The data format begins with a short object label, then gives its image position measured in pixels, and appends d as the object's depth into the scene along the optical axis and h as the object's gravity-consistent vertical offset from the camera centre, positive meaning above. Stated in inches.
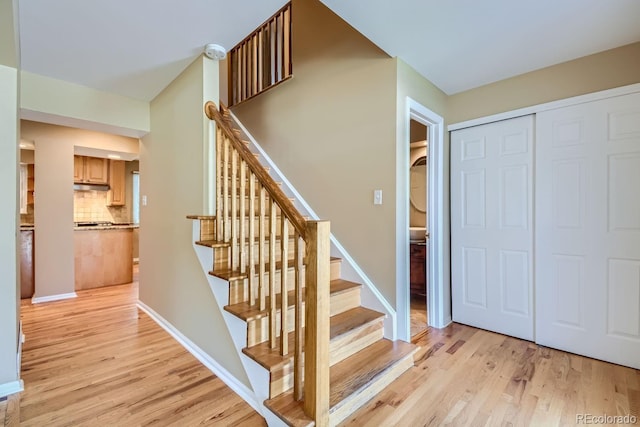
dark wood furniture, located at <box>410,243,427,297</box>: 135.7 -27.3
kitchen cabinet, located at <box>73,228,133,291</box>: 166.4 -27.1
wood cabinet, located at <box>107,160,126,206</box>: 221.0 +21.6
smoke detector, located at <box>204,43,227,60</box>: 83.6 +46.9
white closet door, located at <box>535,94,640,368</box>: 80.7 -5.5
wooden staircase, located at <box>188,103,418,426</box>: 54.3 -24.7
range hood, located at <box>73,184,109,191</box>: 206.2 +17.6
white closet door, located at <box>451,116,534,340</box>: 98.0 -5.6
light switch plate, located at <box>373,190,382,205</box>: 89.8 +4.3
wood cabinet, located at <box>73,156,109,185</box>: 203.5 +29.7
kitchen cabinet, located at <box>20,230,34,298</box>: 146.9 -26.9
